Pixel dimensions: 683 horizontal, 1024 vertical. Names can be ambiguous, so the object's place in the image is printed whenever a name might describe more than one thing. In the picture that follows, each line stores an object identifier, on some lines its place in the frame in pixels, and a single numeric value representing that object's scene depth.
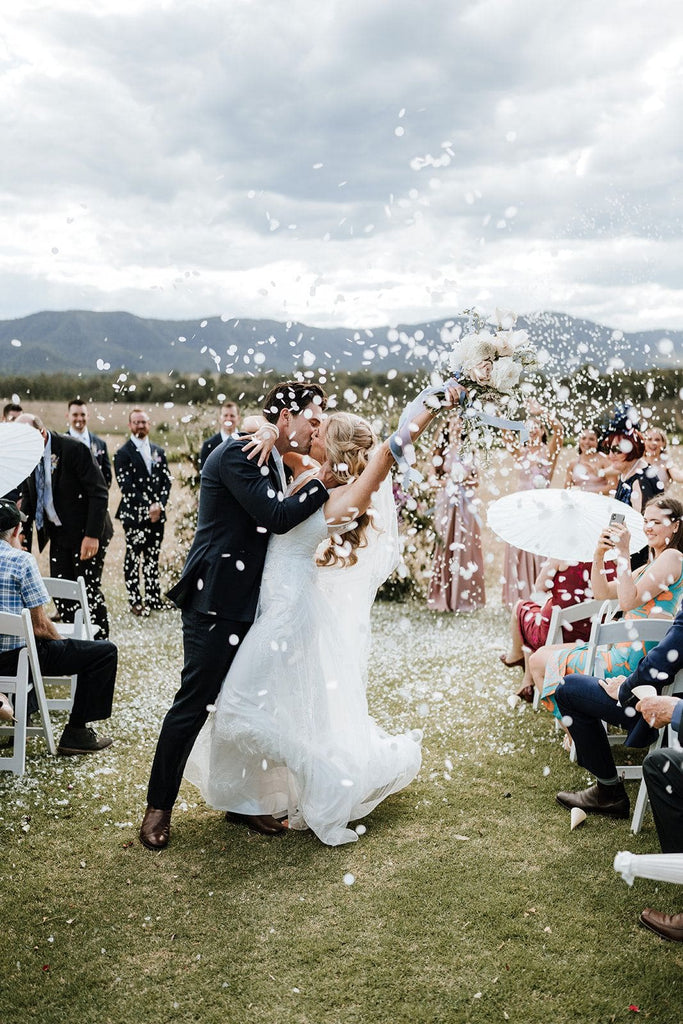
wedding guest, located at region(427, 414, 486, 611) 9.65
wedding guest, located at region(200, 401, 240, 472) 8.87
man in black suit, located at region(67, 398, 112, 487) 8.57
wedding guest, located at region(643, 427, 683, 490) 7.76
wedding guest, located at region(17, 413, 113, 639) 7.45
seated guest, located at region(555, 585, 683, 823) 4.23
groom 4.03
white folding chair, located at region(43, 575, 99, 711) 5.75
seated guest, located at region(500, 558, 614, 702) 6.20
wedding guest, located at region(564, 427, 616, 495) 8.60
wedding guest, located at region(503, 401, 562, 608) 9.42
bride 4.04
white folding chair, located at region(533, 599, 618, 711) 5.35
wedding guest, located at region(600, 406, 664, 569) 7.54
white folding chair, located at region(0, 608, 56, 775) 4.79
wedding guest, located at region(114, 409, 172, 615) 9.38
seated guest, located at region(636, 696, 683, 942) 3.42
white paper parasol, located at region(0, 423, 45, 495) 4.63
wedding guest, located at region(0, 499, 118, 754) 4.83
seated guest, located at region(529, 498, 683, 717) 4.53
